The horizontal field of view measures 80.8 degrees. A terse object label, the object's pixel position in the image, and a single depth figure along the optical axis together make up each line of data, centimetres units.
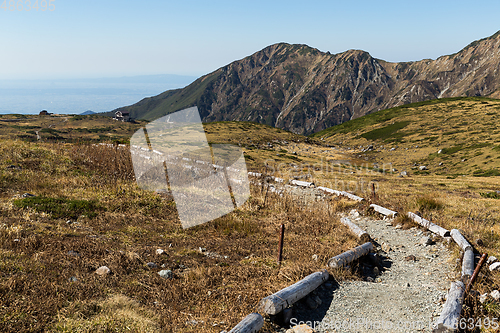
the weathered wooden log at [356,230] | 1058
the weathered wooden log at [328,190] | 1861
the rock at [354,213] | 1482
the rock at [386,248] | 1048
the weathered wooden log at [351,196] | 1654
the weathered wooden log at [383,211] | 1357
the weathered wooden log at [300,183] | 2198
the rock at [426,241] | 1048
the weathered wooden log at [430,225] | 1050
